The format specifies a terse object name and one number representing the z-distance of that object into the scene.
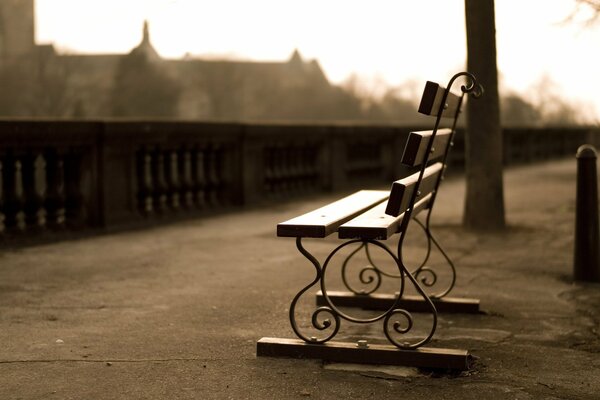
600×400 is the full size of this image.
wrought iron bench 4.08
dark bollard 6.44
